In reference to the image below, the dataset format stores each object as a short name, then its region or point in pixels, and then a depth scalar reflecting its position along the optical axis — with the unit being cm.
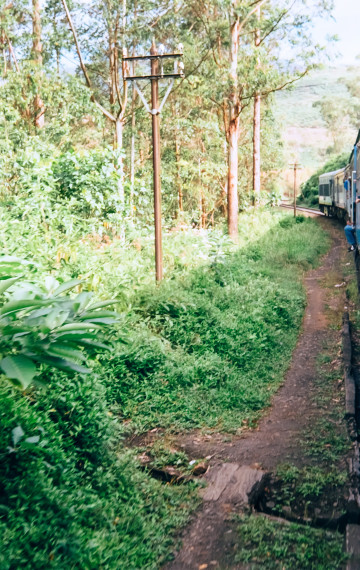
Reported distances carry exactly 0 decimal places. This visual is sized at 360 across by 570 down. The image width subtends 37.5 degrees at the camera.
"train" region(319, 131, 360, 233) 1232
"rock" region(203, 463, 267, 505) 480
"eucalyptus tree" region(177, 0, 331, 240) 1798
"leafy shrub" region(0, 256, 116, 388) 200
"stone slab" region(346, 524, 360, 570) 374
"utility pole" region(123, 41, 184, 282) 927
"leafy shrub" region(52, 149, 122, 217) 1147
